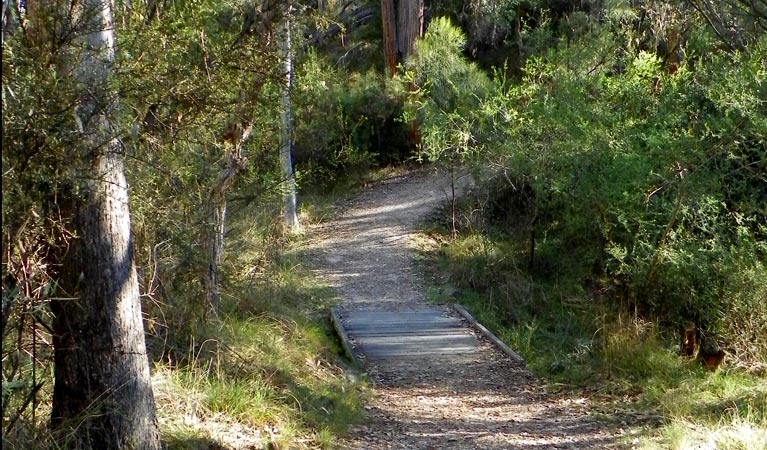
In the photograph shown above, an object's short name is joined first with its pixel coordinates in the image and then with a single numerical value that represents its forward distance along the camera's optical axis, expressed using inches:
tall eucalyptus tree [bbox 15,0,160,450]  197.6
